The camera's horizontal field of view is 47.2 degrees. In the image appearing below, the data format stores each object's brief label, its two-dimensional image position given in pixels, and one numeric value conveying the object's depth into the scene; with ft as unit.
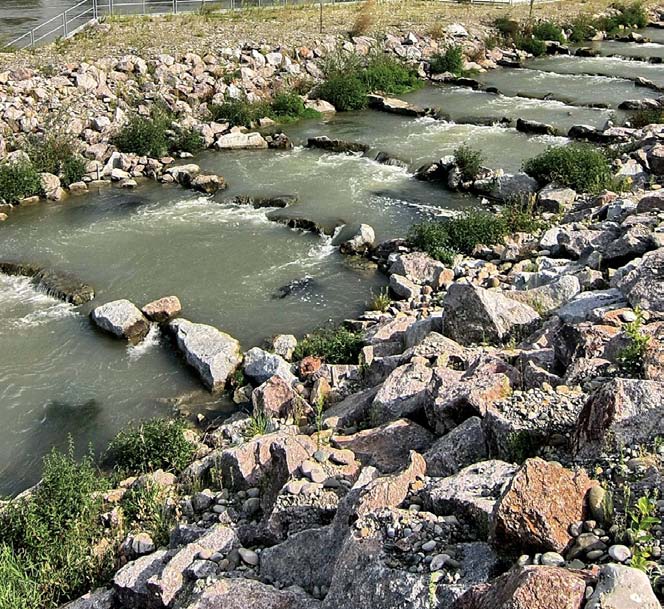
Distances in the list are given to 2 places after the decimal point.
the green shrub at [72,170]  66.33
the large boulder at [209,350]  38.75
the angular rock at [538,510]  15.61
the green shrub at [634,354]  22.59
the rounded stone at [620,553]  14.60
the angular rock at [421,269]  46.24
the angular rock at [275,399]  32.48
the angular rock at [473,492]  17.42
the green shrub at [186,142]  73.77
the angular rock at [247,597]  18.26
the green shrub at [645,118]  72.95
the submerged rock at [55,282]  47.60
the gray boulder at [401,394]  27.68
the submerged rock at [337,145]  73.15
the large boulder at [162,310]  44.80
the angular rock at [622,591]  13.08
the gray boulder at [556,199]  54.24
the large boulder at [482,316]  32.83
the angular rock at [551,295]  34.27
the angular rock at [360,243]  52.65
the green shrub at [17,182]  62.44
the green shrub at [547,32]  119.03
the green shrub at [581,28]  124.26
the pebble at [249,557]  20.80
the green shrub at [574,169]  56.90
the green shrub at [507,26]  117.80
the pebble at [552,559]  15.01
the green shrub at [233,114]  80.12
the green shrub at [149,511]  25.61
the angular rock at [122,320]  43.45
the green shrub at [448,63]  102.06
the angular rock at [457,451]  21.83
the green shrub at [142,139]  71.10
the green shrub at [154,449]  31.53
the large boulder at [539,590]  13.35
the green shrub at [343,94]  87.56
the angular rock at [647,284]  28.09
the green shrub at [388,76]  92.68
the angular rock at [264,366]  37.58
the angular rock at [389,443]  24.46
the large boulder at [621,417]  18.56
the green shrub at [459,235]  50.34
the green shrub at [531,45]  115.03
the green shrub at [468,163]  62.95
